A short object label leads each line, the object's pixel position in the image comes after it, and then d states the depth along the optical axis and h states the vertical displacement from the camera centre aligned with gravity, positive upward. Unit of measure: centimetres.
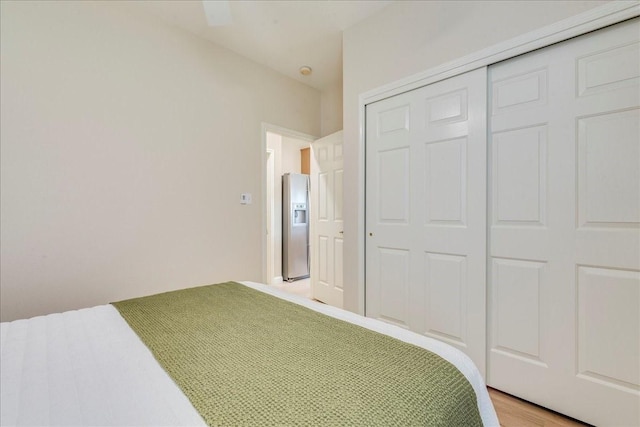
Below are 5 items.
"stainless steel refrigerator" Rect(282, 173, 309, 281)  445 -23
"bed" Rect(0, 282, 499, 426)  64 -45
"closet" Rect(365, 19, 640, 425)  136 -5
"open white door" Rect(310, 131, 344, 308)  317 -10
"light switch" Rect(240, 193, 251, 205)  287 +12
